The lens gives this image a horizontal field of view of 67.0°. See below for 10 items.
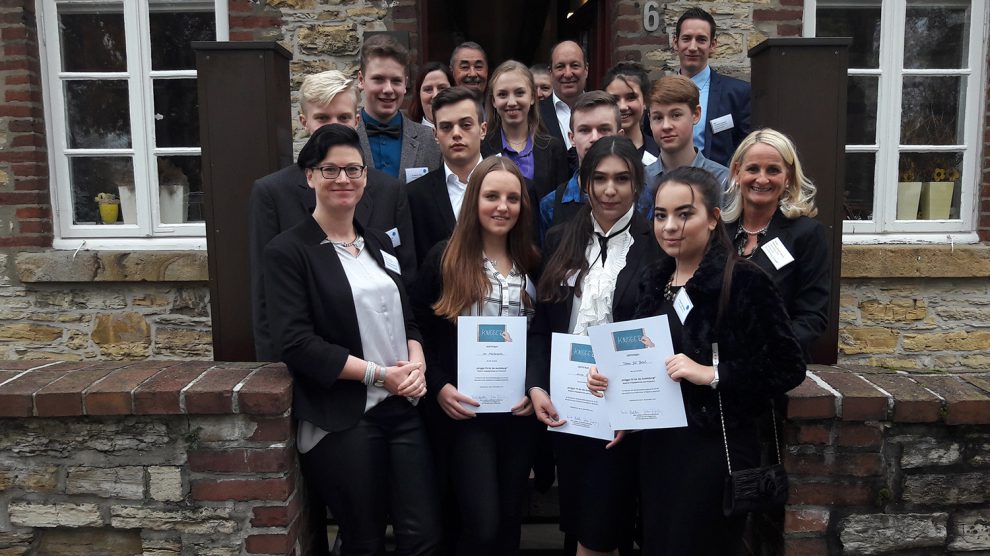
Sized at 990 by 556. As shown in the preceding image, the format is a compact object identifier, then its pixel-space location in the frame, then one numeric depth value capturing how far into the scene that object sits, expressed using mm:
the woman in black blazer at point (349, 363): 2342
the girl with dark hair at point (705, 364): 2094
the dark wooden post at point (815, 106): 2979
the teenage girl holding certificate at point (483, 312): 2539
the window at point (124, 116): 5105
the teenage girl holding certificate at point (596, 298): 2479
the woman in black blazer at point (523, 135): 3547
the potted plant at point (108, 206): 5202
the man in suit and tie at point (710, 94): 3920
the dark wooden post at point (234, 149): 2996
